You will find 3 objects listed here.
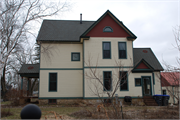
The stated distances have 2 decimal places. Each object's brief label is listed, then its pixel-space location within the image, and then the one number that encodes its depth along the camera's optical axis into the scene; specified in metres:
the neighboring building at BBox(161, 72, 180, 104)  21.89
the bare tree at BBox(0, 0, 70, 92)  12.82
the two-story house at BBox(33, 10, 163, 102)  16.81
